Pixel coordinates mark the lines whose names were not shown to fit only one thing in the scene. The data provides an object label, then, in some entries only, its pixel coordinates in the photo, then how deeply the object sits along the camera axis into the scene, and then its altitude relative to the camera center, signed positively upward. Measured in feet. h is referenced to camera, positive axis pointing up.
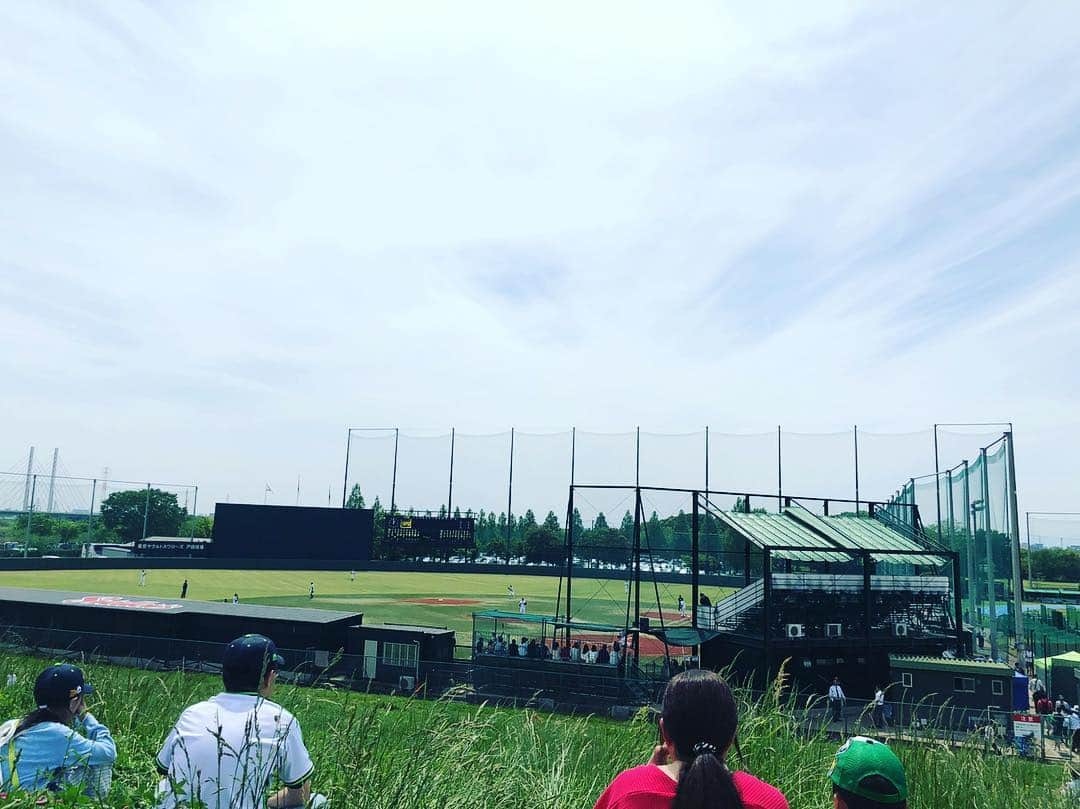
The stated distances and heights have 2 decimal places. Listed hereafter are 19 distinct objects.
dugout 72.43 -12.90
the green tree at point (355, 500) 273.33 +2.66
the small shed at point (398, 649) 70.79 -13.82
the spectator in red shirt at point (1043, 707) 65.61 -15.97
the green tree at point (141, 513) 309.22 -5.59
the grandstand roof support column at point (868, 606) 71.87 -8.15
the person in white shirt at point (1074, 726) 54.10 -15.67
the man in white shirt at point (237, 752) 10.32 -3.59
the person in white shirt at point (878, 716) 58.93 -15.99
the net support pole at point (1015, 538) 82.38 -1.11
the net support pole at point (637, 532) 78.20 -1.73
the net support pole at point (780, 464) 210.18 +16.31
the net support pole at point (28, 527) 210.79 -8.90
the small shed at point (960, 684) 63.87 -14.03
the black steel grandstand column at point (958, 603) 76.38 -8.05
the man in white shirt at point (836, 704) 62.37 -15.57
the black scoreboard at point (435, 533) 193.16 -6.15
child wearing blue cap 12.46 -4.31
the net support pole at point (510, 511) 239.54 +0.33
